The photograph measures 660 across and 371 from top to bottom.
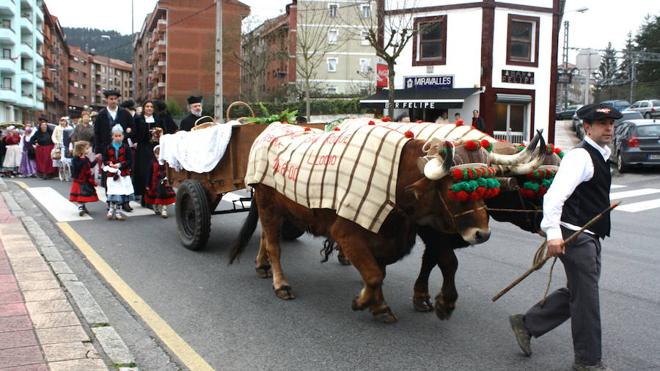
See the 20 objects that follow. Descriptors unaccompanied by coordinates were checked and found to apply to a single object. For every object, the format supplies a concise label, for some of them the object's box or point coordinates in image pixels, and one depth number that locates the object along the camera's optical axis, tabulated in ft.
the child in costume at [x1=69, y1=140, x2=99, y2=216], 35.78
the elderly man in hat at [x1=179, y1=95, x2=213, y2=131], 32.79
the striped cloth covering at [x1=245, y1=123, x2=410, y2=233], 15.97
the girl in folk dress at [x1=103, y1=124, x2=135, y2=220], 35.04
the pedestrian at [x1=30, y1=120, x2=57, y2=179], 61.16
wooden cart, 24.97
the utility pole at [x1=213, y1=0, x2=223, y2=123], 77.30
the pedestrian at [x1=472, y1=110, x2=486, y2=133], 62.92
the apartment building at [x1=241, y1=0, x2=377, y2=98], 170.81
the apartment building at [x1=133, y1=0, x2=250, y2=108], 245.65
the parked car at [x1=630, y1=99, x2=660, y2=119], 115.14
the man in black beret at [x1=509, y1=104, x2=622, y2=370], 13.33
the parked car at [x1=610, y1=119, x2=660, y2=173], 60.34
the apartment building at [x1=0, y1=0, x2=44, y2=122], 197.88
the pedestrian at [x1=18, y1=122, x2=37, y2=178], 63.67
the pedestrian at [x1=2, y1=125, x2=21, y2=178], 66.03
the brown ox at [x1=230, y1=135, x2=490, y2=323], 14.42
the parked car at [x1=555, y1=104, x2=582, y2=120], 164.86
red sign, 103.09
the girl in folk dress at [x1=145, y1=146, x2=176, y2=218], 36.01
